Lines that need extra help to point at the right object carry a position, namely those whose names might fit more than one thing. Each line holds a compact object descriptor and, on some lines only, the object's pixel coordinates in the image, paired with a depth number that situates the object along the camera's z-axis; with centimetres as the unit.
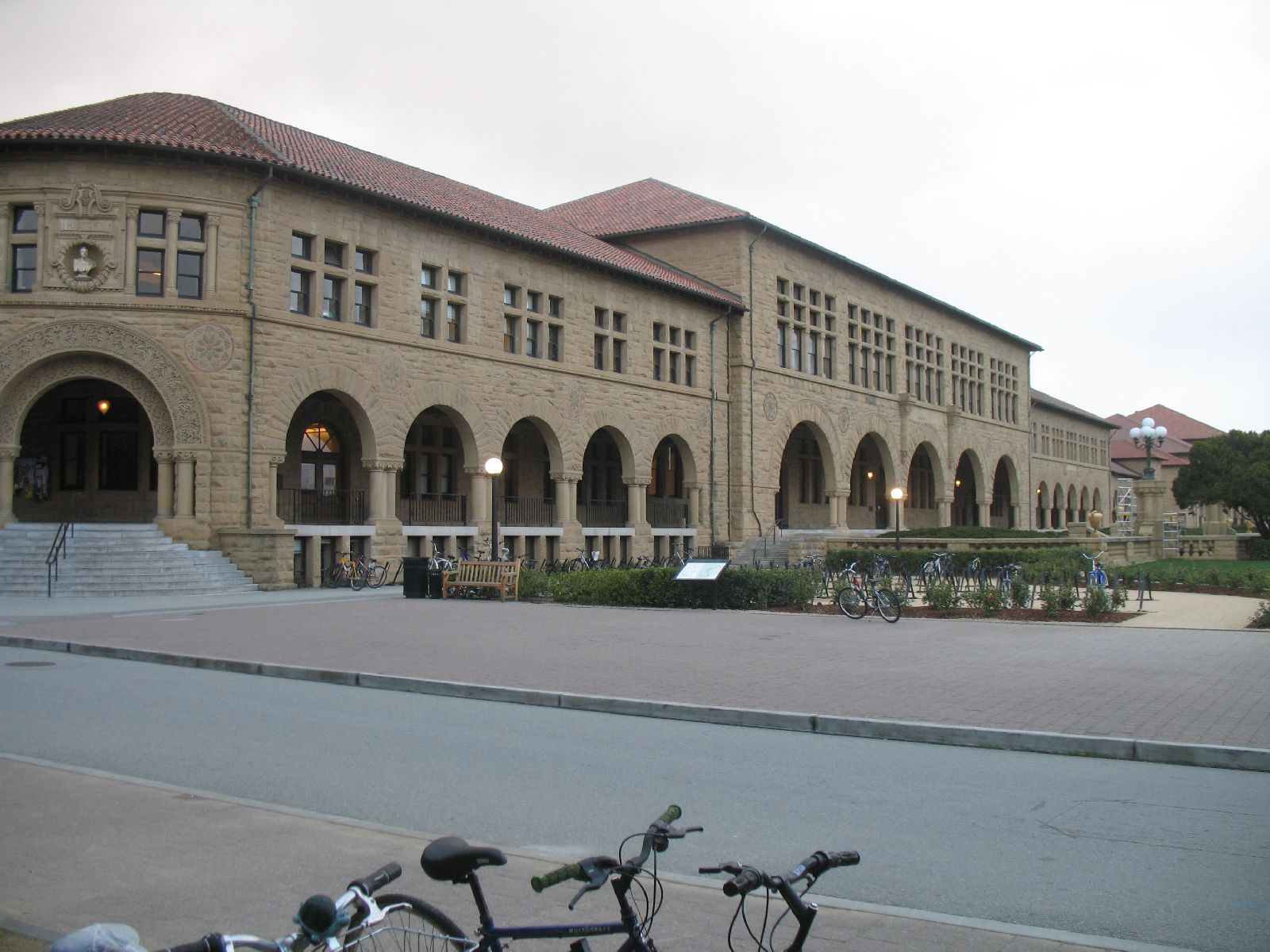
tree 6206
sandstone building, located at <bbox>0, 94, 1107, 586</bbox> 2658
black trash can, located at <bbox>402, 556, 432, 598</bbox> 2562
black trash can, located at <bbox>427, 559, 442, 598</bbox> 2573
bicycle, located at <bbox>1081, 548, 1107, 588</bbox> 2616
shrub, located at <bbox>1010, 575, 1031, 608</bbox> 2084
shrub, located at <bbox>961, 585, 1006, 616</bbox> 2042
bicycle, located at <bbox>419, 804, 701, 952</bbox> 259
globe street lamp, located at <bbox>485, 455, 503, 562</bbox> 2563
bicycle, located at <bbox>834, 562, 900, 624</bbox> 1966
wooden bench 2478
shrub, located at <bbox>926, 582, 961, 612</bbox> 2064
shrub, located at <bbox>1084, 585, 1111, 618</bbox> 1942
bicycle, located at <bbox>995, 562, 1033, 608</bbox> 2144
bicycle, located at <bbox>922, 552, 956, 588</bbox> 2639
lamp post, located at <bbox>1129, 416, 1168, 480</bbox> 4159
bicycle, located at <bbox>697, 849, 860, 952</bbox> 261
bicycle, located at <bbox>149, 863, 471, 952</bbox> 243
